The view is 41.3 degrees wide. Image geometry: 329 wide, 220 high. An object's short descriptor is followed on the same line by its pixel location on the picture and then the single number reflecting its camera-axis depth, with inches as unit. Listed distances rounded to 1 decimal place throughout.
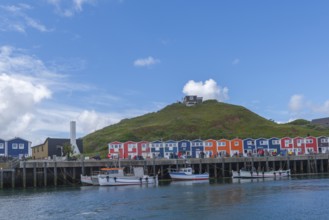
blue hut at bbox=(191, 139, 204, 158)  4530.0
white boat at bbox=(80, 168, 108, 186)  3112.7
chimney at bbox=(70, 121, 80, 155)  4380.4
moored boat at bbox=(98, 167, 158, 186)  3093.0
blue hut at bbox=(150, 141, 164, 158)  4453.7
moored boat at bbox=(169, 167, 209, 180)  3432.6
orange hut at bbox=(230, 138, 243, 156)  4623.5
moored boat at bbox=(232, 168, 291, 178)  3565.5
